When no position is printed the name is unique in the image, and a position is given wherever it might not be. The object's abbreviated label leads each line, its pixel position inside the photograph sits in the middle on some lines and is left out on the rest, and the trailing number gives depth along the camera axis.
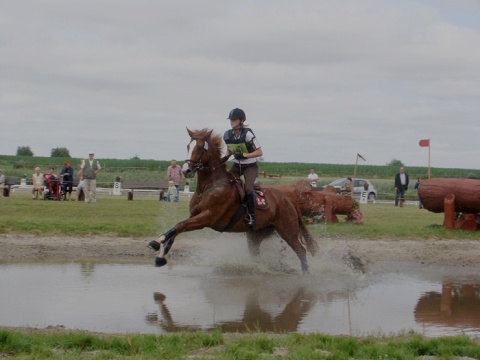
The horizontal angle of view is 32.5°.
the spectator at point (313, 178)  35.18
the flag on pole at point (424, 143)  33.05
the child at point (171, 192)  32.43
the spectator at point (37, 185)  33.09
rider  13.67
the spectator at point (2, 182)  34.33
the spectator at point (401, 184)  39.75
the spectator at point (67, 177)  33.56
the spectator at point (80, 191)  32.49
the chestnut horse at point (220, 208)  12.86
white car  45.41
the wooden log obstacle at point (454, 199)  21.22
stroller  33.09
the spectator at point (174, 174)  32.28
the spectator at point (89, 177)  30.64
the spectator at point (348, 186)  28.65
